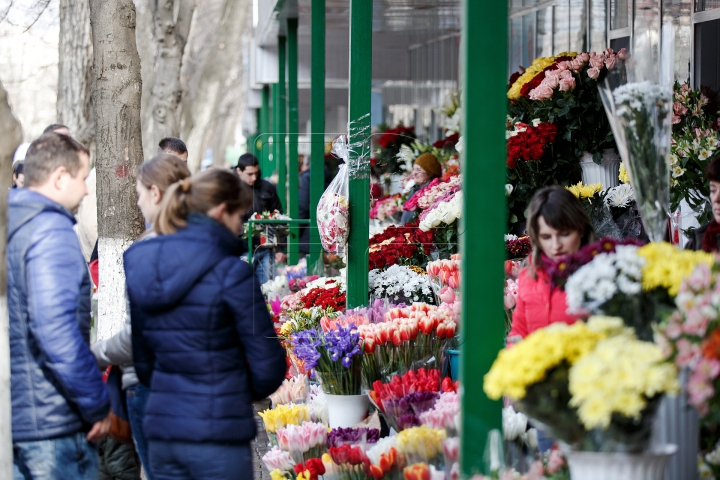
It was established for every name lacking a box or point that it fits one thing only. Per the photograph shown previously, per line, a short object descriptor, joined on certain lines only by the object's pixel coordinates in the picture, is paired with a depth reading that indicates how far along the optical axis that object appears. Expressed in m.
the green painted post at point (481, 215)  6.49
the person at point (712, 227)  8.70
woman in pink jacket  7.79
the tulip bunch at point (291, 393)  11.53
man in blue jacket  7.10
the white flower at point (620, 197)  12.25
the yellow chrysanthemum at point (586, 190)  12.61
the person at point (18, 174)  12.35
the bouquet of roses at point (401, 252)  13.91
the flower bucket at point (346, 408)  10.25
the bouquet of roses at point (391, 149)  23.56
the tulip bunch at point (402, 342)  10.16
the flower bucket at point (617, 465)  5.63
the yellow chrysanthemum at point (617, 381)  5.40
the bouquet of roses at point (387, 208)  20.92
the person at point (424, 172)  18.98
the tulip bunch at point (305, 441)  9.29
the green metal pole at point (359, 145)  12.37
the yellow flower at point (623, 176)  12.87
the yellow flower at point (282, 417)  10.23
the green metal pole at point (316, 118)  17.08
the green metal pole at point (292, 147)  24.61
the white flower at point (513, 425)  7.50
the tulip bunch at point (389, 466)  8.01
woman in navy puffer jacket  6.81
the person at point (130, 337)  7.80
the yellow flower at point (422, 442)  7.80
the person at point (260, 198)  15.24
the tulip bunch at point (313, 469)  8.66
